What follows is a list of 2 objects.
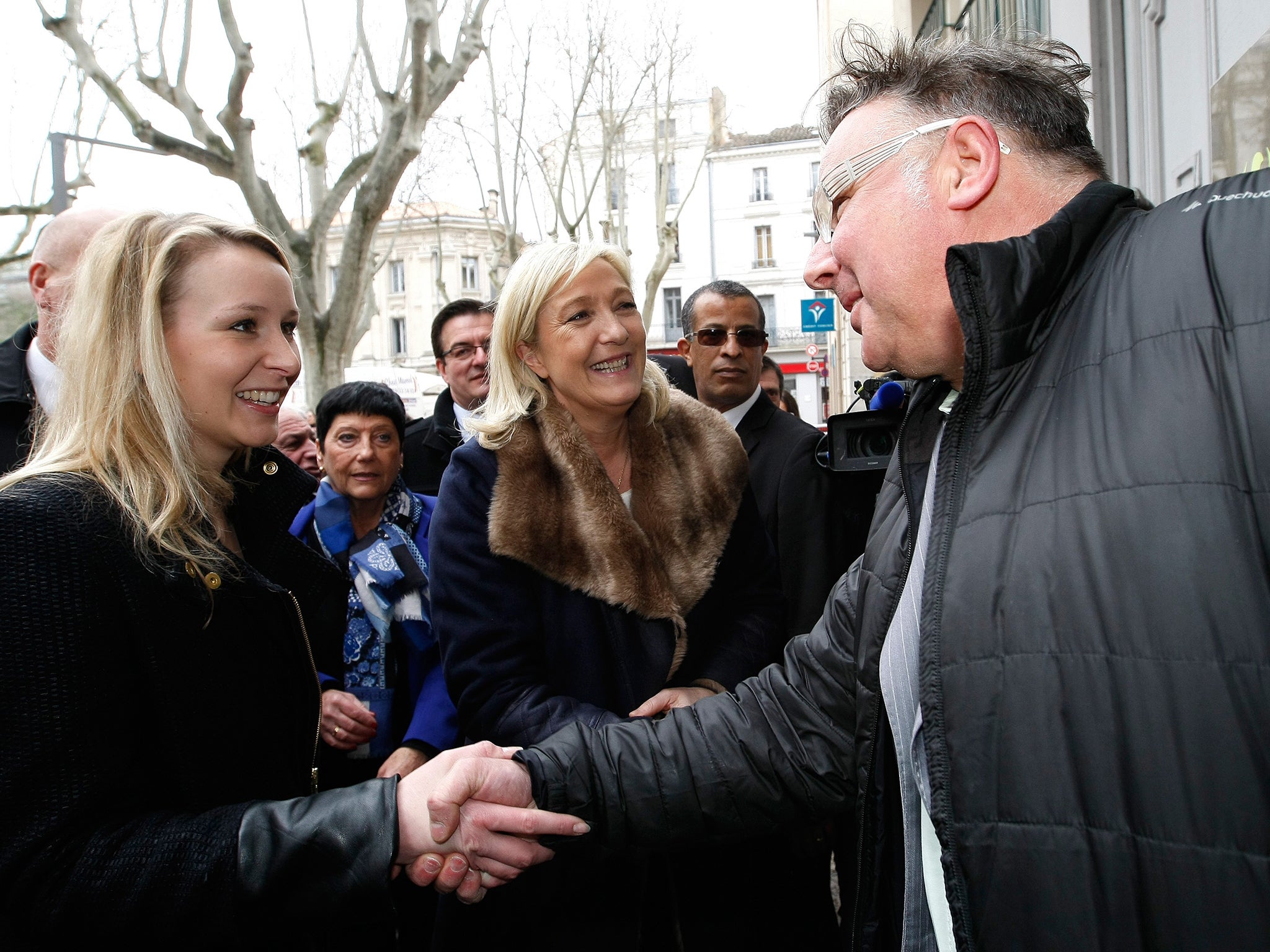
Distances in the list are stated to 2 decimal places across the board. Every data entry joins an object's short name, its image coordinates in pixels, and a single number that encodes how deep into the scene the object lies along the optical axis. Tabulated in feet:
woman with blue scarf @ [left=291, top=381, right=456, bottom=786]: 9.59
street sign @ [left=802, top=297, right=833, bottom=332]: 48.57
